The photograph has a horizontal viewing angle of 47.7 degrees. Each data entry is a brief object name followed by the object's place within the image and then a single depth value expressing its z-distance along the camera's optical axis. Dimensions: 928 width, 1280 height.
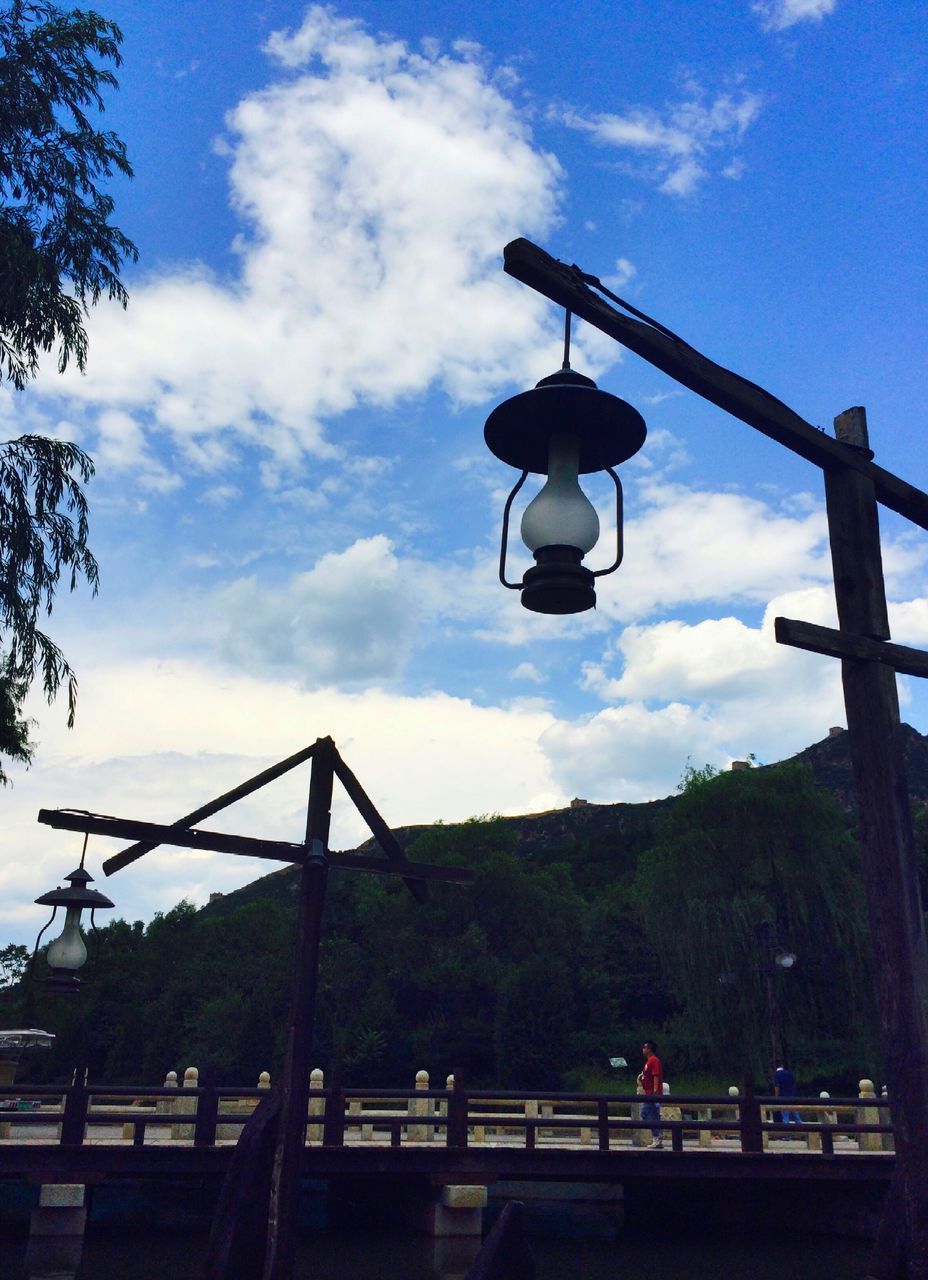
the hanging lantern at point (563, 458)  3.72
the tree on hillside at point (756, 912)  32.75
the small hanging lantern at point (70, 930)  9.73
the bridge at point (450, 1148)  15.34
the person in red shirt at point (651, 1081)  17.95
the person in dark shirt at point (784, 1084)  21.00
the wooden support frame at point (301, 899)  9.95
